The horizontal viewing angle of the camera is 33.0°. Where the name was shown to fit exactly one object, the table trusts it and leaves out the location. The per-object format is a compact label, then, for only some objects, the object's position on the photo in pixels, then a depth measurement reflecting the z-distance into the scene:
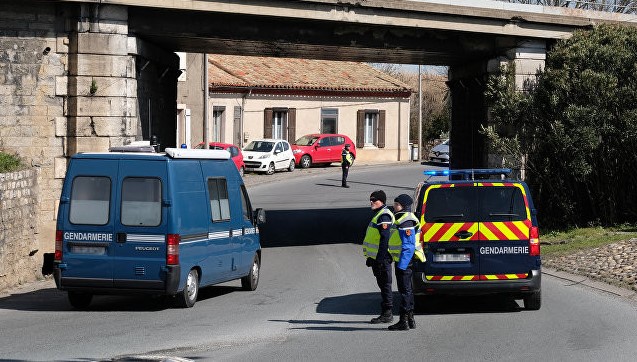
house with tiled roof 54.16
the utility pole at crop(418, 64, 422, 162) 62.72
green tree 25.58
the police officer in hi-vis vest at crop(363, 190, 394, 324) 13.11
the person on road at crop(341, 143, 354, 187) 41.12
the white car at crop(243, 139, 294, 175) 48.25
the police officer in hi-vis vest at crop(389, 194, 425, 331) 12.63
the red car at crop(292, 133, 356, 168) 53.47
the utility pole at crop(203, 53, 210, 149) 39.84
